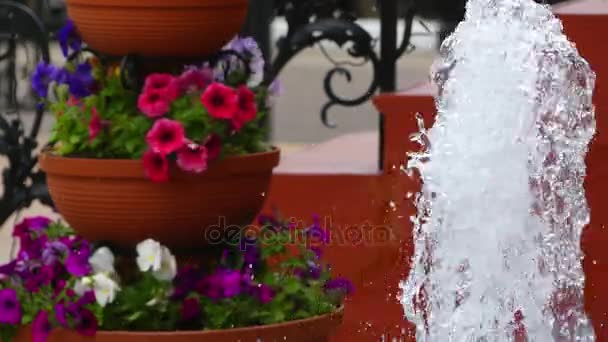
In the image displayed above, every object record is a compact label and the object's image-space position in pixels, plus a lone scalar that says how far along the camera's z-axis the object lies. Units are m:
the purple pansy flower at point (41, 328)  6.35
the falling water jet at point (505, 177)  6.91
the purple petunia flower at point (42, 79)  6.93
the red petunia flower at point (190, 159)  6.35
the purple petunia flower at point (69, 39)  7.08
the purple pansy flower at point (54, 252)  6.59
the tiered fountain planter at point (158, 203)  6.39
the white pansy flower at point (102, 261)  6.50
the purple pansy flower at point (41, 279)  6.53
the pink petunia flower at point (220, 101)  6.44
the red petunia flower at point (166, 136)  6.32
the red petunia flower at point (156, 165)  6.32
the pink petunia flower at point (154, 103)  6.44
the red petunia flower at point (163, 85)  6.48
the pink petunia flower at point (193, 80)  6.58
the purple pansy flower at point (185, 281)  6.48
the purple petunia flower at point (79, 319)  6.32
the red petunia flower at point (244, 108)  6.50
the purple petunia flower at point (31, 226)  6.90
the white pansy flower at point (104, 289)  6.34
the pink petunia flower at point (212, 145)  6.42
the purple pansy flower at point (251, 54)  7.02
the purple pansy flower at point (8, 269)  6.67
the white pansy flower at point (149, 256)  6.43
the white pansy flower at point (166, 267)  6.48
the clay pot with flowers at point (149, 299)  6.35
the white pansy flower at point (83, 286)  6.38
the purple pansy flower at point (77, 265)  6.43
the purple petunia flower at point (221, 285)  6.48
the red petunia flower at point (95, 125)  6.51
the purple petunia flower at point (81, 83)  6.75
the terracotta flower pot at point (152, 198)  6.50
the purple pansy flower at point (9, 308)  6.44
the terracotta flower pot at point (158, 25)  6.59
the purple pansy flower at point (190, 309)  6.40
